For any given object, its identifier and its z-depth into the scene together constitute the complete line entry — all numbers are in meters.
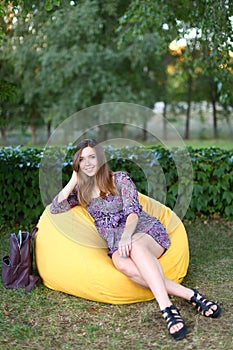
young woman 3.32
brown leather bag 3.90
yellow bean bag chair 3.61
